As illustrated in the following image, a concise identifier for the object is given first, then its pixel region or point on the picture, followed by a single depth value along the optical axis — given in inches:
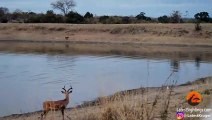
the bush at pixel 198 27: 2118.1
